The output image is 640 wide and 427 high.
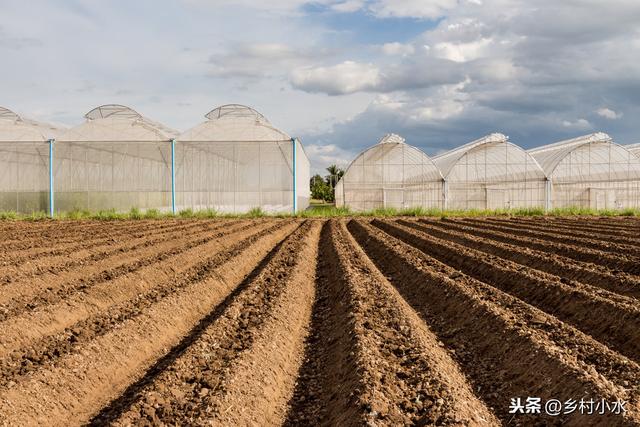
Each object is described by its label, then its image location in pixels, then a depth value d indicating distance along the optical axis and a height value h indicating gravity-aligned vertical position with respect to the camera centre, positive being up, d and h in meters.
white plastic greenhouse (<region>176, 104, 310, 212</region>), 27.09 +1.23
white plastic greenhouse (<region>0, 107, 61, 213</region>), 27.48 +1.30
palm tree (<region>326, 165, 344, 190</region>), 72.22 +3.57
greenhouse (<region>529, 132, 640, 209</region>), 32.31 +1.22
